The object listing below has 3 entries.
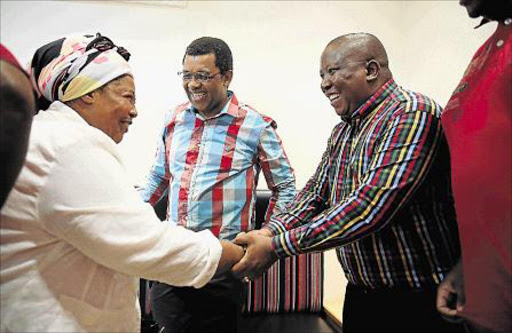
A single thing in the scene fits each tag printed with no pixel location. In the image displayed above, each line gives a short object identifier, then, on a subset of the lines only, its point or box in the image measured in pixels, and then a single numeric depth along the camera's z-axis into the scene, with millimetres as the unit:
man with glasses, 1951
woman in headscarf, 948
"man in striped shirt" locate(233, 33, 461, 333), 1250
